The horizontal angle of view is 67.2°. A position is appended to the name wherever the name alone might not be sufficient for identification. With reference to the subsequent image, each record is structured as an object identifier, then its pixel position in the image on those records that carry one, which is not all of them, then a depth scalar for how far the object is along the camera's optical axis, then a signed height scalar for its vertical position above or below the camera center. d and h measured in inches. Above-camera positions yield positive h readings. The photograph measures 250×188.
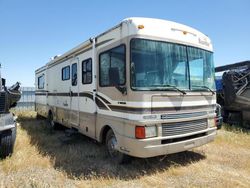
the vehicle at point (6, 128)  163.2 -30.8
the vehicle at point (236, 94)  276.5 -6.0
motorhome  135.6 +2.4
